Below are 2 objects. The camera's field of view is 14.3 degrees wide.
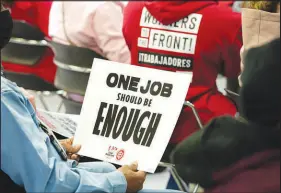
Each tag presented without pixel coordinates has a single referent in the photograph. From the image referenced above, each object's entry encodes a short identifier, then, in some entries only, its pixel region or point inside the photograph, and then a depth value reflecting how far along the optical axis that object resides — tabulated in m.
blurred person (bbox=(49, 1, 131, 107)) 5.35
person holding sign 3.59
